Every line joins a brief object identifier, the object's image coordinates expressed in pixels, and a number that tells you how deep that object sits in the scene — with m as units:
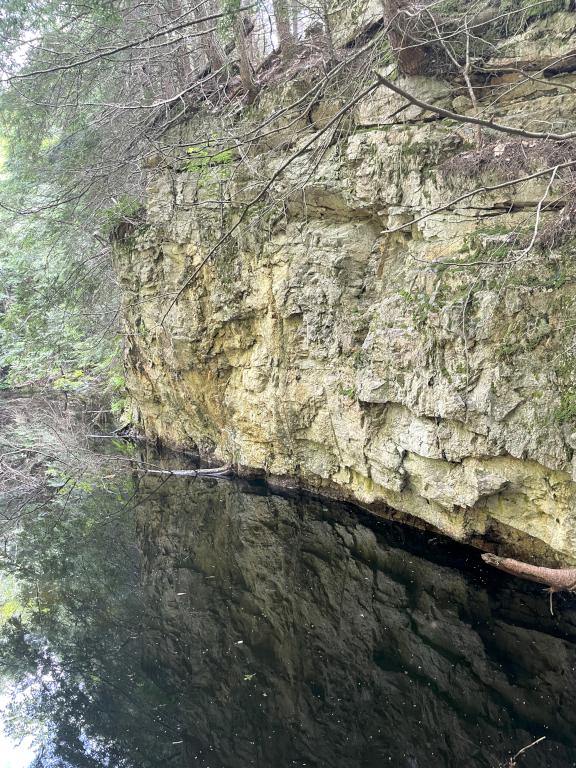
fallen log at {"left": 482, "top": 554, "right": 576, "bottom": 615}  5.34
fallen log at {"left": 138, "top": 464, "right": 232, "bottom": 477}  10.30
